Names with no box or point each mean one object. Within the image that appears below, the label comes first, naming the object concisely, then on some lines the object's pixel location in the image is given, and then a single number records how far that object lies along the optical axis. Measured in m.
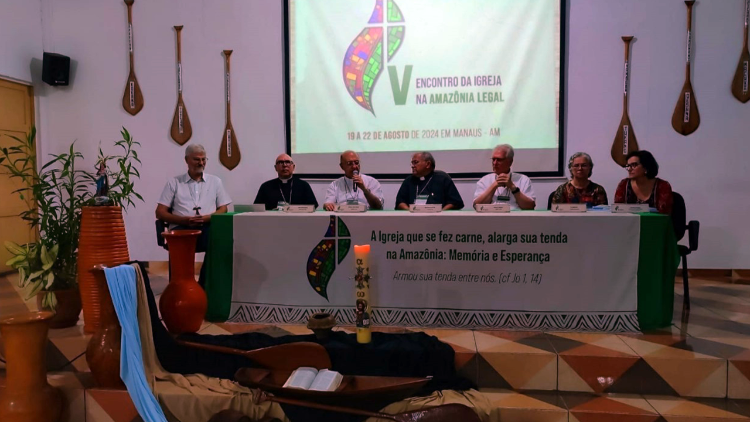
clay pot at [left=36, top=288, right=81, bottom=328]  2.71
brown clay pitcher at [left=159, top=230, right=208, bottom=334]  2.50
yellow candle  2.35
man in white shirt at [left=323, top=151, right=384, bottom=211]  3.87
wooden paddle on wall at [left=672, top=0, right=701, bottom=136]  4.12
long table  2.55
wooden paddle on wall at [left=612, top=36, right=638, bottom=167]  4.23
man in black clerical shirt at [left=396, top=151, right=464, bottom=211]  3.87
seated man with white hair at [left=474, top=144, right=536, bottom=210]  3.44
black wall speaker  4.73
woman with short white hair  3.43
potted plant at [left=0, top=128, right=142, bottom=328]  2.60
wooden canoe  1.94
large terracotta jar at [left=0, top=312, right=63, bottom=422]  1.98
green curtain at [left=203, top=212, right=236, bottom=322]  2.83
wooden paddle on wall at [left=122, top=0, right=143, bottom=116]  4.83
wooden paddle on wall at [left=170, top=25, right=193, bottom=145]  4.80
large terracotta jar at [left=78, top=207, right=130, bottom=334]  2.56
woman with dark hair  3.20
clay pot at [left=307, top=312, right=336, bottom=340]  2.34
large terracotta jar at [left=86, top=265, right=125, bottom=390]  2.15
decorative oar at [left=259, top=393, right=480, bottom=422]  1.88
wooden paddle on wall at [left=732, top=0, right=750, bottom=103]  4.04
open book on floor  2.01
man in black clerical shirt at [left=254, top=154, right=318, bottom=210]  4.08
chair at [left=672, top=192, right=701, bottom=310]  3.01
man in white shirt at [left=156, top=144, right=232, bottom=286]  3.76
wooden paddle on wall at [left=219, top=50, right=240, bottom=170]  4.77
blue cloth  2.03
